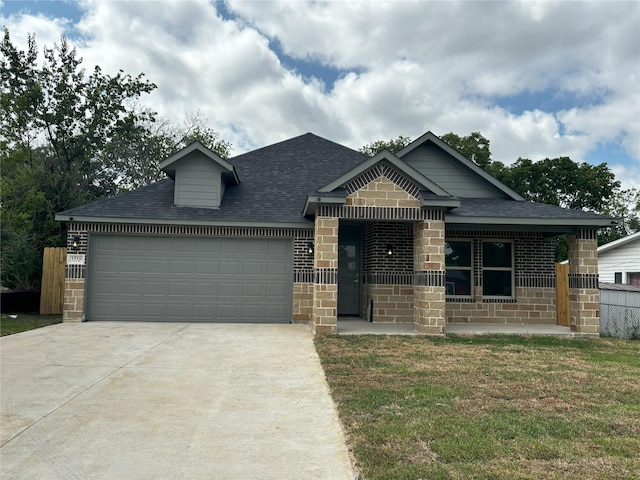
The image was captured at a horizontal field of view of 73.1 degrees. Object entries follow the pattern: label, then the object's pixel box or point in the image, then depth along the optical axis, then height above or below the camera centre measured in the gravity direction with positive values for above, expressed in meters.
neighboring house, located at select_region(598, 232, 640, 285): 17.73 +0.86
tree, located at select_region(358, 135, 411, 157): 32.72 +10.36
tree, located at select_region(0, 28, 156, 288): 14.32 +5.94
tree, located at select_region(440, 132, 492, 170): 31.86 +9.86
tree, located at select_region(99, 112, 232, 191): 23.91 +7.41
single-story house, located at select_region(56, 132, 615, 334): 10.64 +0.49
